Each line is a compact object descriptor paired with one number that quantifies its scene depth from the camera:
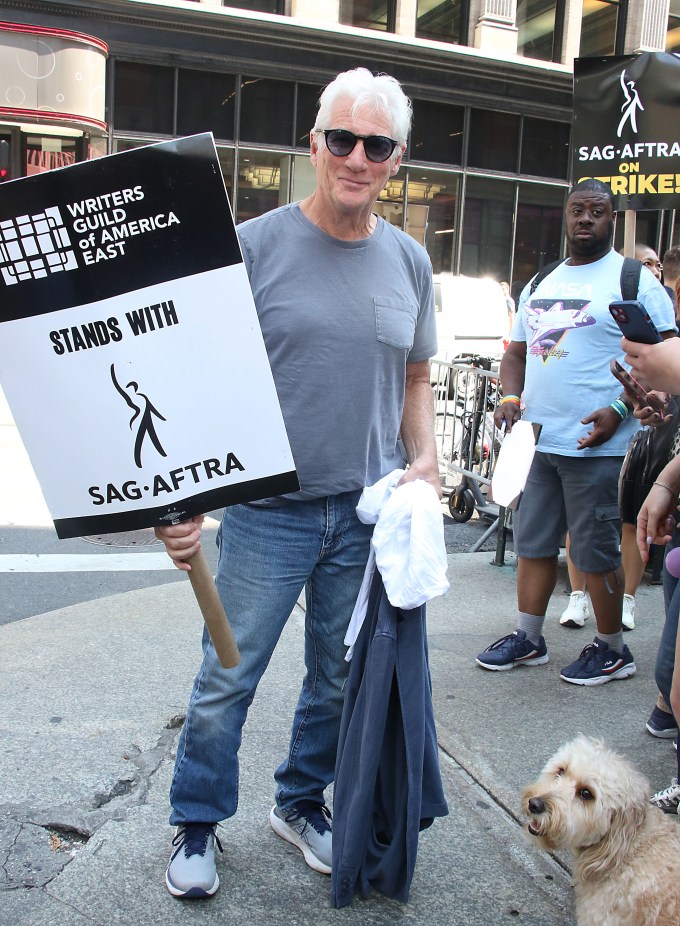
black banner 4.85
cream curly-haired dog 2.32
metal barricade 6.80
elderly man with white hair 2.52
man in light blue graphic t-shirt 4.12
